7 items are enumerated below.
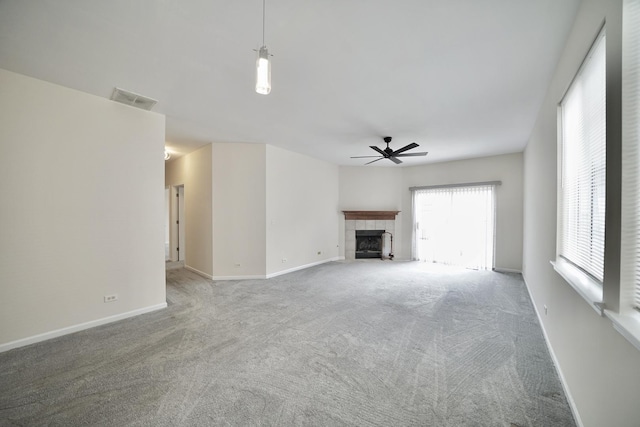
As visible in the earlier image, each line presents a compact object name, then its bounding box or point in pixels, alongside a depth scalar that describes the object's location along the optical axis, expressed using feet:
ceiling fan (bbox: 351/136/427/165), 14.91
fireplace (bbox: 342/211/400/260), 24.38
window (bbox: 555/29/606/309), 5.05
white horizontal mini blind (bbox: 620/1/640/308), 3.67
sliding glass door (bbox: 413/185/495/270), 20.42
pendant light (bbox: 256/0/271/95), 4.98
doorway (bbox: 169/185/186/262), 22.86
